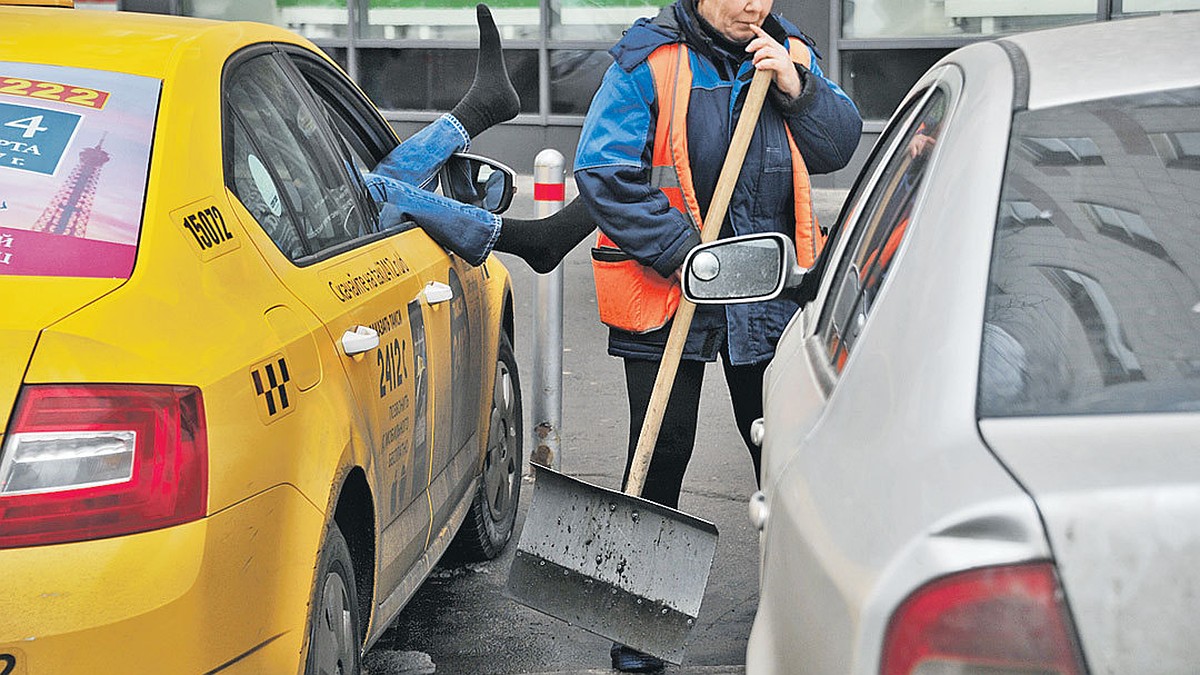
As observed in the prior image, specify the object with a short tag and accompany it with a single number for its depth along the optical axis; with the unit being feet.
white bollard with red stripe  19.92
